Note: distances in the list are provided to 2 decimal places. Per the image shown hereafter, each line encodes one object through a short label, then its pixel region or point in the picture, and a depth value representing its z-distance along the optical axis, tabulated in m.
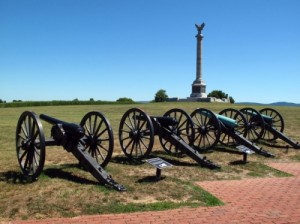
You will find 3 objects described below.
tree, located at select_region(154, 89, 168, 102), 78.44
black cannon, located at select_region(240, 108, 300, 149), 13.18
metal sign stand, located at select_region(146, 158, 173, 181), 7.45
